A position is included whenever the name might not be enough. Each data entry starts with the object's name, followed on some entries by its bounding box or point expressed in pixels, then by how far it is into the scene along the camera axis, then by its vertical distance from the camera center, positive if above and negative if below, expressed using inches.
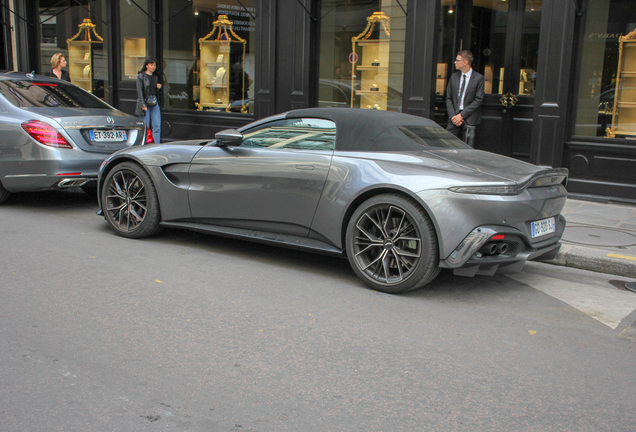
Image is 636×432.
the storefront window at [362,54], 402.0 +30.2
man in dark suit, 355.9 +3.0
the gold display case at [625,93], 338.6 +8.0
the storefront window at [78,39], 575.2 +49.9
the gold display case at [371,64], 408.8 +23.8
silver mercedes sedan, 276.8 -22.1
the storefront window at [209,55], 472.7 +32.3
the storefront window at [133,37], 531.5 +48.4
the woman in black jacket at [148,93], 460.4 +0.6
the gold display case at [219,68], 478.9 +21.5
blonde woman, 467.2 +19.3
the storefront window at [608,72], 339.0 +18.9
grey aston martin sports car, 171.9 -29.0
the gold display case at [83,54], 585.9 +35.7
